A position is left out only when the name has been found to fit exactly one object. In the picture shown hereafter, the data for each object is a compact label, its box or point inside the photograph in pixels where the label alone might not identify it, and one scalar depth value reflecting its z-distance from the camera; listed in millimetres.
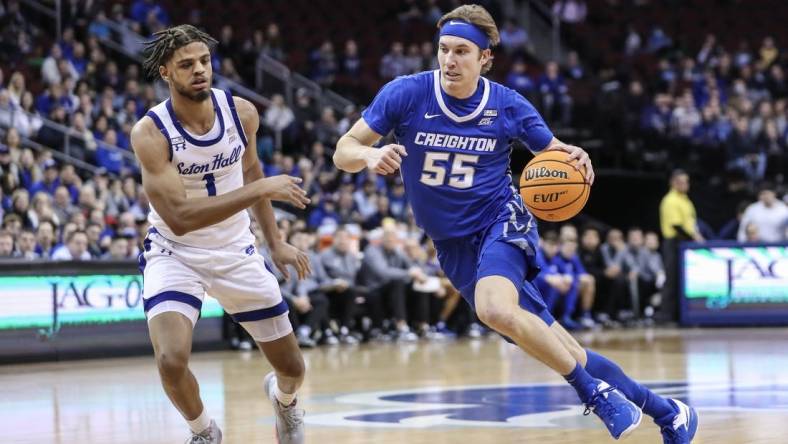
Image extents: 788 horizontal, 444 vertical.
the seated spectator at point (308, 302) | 14406
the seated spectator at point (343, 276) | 15258
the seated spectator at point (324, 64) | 21859
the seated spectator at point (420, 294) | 16000
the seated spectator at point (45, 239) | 13281
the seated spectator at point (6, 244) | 12758
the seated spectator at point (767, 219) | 17391
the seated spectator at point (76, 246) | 13133
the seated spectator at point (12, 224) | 13062
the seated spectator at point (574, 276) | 17203
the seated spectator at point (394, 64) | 22211
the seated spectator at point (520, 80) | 22016
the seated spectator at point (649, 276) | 18442
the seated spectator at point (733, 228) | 18825
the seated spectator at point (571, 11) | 26500
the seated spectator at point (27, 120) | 15533
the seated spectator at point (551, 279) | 16816
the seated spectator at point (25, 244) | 13016
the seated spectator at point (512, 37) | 24812
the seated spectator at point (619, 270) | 18141
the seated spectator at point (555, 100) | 21391
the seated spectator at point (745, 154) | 20672
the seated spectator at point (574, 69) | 23859
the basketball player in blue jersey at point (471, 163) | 6066
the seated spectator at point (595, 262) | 18134
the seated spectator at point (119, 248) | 13578
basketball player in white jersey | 5836
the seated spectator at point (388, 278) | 15484
